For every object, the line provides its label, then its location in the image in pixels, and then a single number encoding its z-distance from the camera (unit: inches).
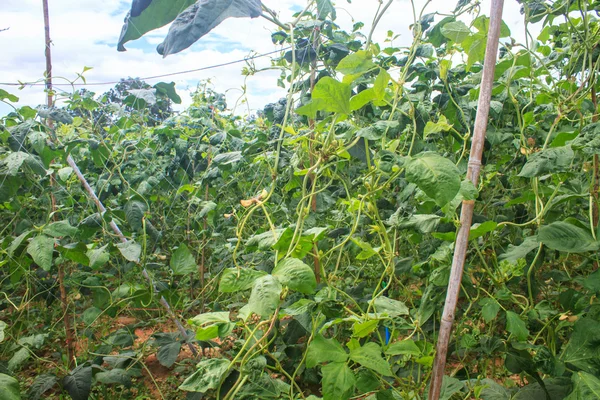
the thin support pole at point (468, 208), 35.2
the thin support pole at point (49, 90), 70.7
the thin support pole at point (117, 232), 67.3
